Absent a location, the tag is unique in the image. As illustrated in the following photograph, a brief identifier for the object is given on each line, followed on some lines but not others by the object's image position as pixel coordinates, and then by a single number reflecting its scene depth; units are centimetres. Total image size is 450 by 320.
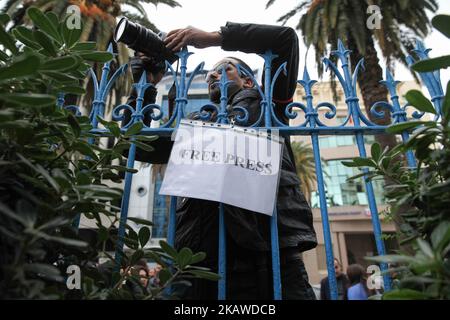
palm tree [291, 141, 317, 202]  1490
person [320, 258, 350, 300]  465
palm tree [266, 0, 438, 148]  655
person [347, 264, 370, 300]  407
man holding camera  146
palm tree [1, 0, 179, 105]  742
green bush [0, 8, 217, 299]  73
